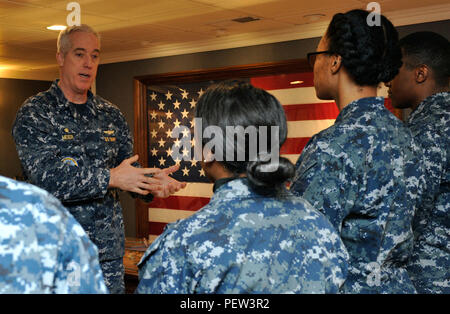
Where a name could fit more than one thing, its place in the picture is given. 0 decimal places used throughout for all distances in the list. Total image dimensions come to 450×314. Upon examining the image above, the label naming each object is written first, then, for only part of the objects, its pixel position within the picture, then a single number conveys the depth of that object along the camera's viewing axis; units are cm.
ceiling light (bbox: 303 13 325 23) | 509
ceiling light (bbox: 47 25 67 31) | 545
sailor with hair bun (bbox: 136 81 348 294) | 102
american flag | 590
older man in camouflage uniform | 201
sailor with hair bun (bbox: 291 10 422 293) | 144
